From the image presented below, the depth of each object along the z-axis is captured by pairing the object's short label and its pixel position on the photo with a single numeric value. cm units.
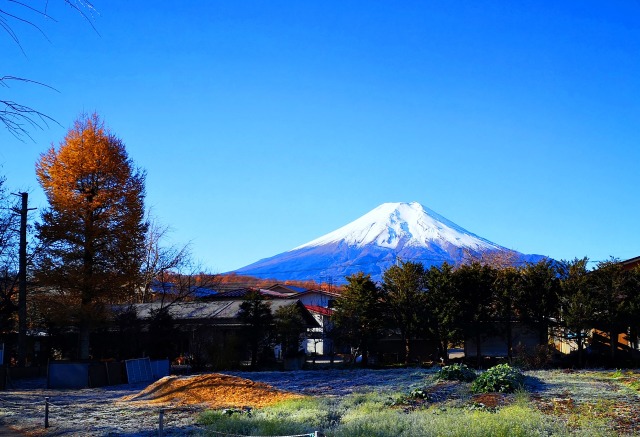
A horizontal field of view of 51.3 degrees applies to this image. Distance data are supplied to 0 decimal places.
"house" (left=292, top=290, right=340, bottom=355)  3881
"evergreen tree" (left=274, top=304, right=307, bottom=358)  3525
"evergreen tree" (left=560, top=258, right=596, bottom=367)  3138
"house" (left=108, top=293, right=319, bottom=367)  3378
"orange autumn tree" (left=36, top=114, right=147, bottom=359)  3173
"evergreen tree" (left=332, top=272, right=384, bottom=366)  3462
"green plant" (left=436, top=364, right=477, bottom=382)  2103
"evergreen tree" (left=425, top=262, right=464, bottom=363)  3353
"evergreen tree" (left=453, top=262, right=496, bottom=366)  3409
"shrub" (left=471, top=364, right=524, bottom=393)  1739
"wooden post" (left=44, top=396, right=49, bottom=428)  1574
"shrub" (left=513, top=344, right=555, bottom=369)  2944
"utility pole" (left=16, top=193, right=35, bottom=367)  3017
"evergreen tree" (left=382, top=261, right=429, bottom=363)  3478
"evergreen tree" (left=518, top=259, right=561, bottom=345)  3372
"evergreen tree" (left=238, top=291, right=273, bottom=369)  3522
